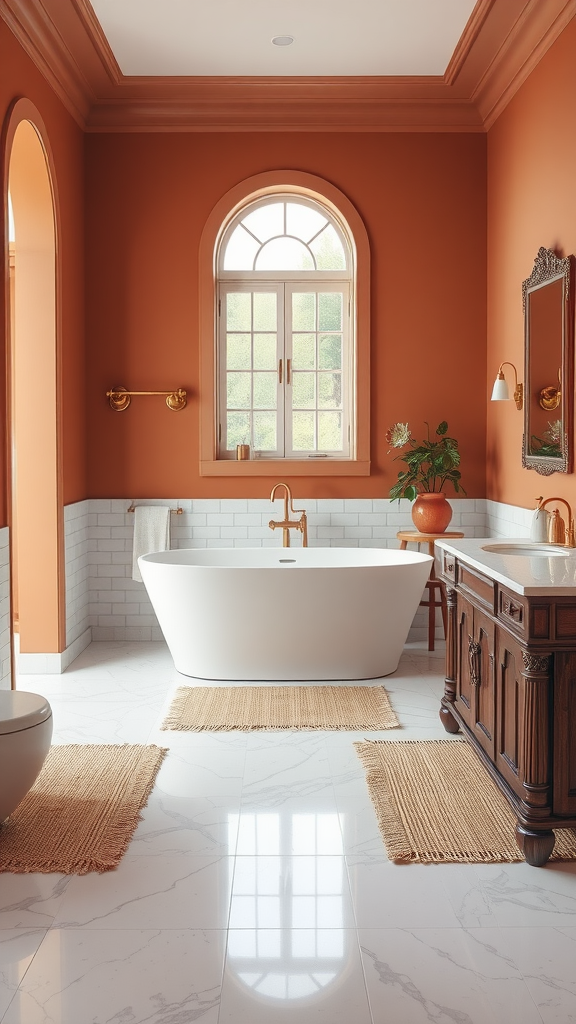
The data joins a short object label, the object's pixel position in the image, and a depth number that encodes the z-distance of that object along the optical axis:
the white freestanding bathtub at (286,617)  4.66
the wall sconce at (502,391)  4.95
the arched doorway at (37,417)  5.05
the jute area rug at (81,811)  2.79
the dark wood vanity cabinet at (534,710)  2.67
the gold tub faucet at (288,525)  5.69
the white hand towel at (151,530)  5.80
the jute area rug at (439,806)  2.85
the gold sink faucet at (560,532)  3.75
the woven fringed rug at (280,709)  4.16
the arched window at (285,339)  5.94
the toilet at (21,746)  2.81
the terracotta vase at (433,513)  5.57
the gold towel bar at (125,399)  5.84
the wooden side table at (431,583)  5.54
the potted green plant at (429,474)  5.58
